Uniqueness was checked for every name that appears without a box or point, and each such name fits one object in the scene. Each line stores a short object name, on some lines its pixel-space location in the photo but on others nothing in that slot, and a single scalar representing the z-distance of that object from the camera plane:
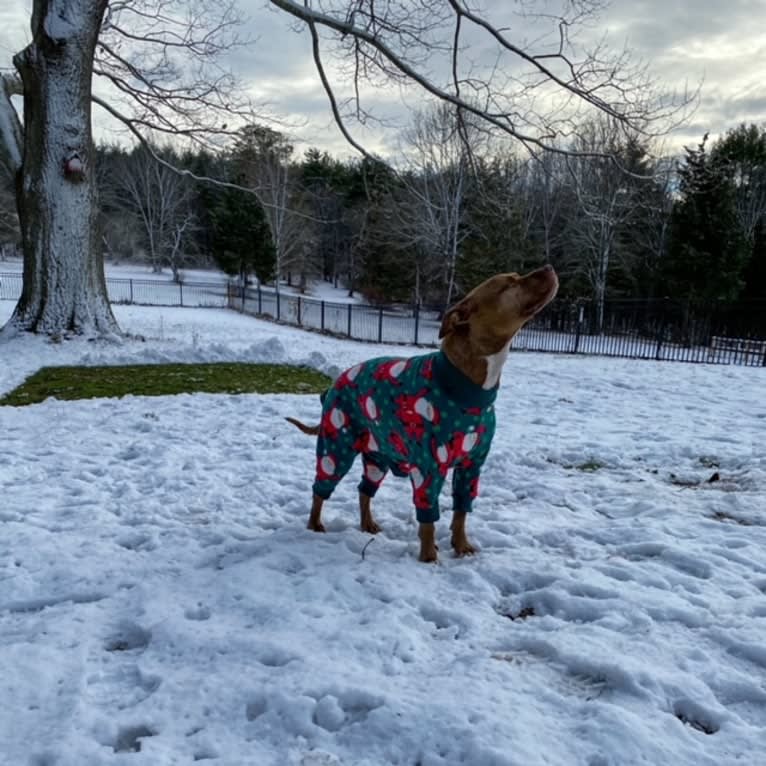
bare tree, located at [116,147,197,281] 46.44
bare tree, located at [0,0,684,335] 10.50
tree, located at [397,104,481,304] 27.84
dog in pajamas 2.96
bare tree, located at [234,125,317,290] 33.40
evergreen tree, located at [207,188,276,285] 41.31
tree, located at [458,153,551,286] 29.98
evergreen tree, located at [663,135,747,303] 28.67
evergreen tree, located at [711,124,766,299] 31.84
